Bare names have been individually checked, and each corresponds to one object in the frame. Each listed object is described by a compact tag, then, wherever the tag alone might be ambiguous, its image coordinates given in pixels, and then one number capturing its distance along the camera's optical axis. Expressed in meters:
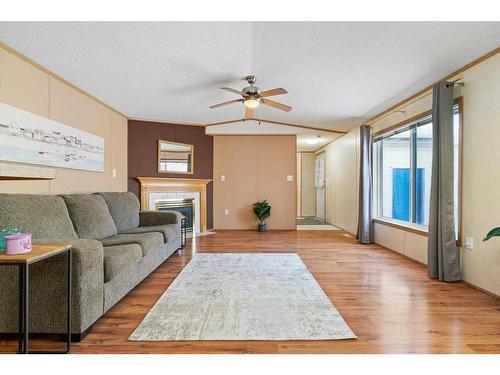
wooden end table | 1.34
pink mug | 1.41
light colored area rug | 1.92
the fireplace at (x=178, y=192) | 5.50
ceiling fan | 3.34
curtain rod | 3.07
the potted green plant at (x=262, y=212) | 6.43
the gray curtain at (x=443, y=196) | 3.03
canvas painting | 2.60
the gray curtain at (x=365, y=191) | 5.05
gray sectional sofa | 1.81
